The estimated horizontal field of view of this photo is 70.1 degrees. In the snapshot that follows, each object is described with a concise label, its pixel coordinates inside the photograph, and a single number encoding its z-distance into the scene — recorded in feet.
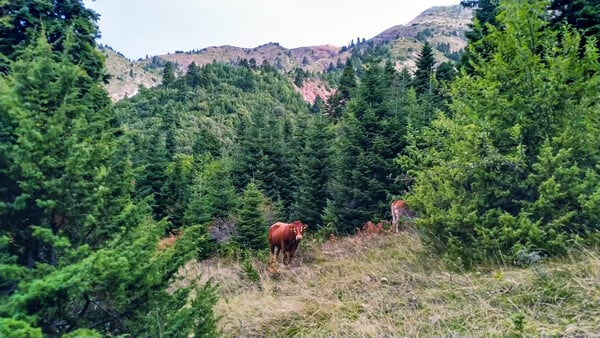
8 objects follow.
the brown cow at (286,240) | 35.53
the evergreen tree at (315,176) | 56.90
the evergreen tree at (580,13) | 34.37
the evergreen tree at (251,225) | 42.27
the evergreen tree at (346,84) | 117.39
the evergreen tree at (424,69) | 91.75
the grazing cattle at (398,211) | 40.91
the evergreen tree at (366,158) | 49.11
